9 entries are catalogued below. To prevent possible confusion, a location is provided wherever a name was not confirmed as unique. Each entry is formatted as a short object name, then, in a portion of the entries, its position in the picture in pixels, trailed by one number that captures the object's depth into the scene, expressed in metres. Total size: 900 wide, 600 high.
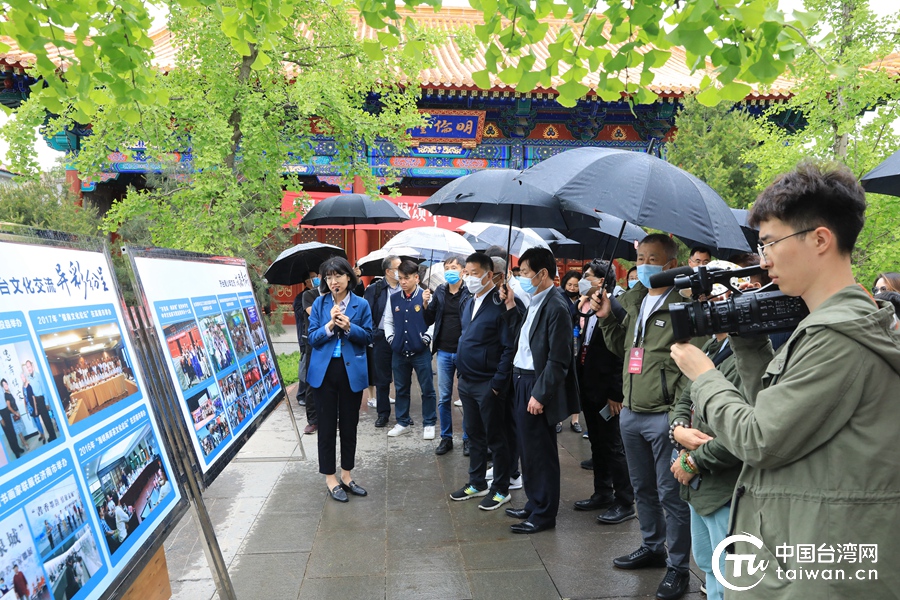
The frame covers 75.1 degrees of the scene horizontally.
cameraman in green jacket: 1.34
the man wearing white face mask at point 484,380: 4.36
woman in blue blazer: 4.46
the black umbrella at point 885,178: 3.26
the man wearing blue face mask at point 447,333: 5.81
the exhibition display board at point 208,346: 2.60
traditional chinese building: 10.91
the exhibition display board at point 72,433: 1.36
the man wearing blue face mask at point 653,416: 3.05
